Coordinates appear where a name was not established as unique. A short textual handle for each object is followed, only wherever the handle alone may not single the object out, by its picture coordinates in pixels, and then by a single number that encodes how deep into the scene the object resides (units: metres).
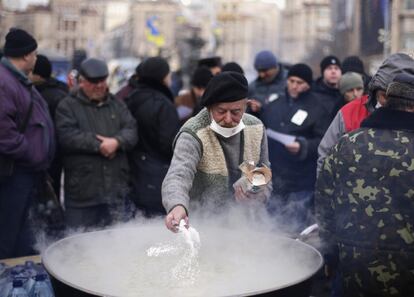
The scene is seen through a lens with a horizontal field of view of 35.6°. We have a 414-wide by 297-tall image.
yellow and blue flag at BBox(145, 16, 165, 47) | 45.77
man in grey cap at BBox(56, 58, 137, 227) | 5.14
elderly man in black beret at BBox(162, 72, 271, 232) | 3.18
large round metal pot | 2.80
